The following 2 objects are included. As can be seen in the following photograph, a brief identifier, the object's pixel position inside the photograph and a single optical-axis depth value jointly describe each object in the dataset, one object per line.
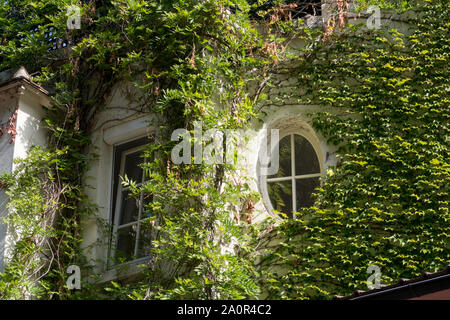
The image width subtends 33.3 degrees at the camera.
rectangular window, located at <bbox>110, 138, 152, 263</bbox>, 8.87
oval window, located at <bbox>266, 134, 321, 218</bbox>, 8.87
